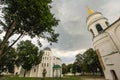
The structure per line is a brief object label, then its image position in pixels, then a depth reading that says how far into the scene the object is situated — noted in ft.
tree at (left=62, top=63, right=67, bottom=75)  156.84
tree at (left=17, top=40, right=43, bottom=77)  69.49
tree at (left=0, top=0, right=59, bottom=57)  16.79
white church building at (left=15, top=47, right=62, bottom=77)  78.51
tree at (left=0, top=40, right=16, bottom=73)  71.16
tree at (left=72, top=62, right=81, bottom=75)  115.07
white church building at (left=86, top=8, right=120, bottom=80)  33.70
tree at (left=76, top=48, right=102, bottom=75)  75.14
